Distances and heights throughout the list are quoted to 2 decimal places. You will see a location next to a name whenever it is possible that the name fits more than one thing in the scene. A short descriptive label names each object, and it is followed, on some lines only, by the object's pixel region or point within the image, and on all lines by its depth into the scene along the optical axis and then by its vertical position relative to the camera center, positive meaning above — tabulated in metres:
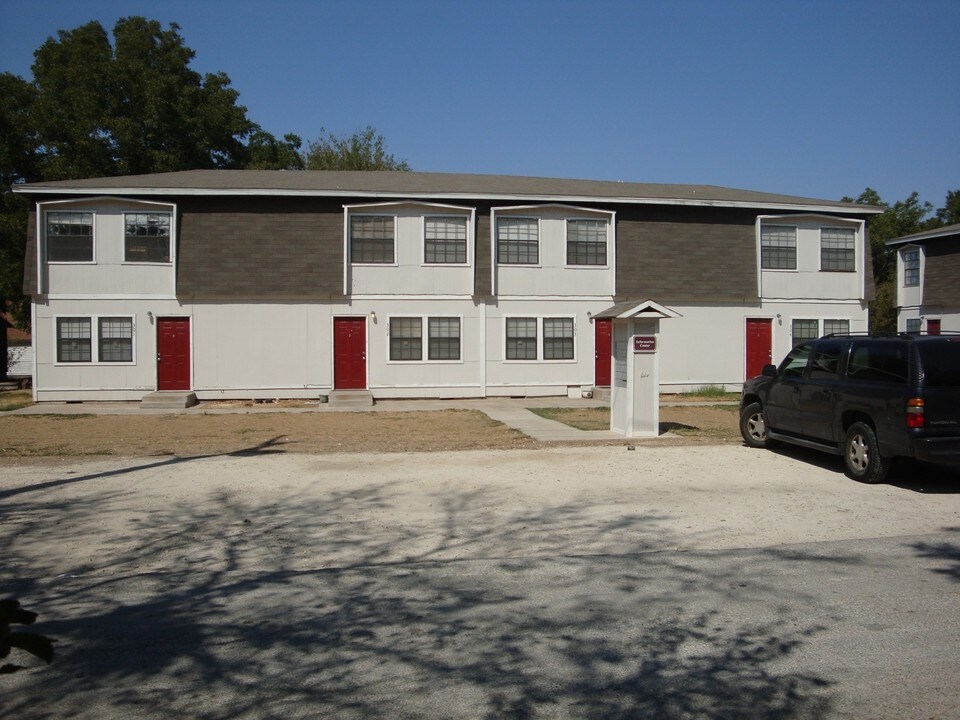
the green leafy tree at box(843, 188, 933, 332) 46.75 +8.11
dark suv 9.96 -0.55
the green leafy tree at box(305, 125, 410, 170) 53.81 +13.28
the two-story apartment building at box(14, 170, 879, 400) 23.45 +2.24
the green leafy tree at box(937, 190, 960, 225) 58.34 +10.56
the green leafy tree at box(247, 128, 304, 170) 48.72 +13.09
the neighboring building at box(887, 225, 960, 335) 31.89 +3.12
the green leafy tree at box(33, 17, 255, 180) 38.41 +12.20
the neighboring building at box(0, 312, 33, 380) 35.68 -0.12
